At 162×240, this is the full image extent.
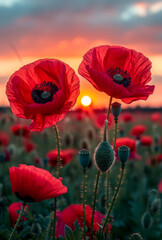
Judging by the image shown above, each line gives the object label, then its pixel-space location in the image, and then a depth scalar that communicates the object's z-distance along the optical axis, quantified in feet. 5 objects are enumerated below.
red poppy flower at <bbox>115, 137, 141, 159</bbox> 6.56
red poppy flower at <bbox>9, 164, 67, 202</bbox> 3.62
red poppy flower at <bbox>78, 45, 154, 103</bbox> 3.74
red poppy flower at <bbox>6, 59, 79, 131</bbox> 3.80
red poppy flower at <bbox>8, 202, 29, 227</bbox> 5.17
